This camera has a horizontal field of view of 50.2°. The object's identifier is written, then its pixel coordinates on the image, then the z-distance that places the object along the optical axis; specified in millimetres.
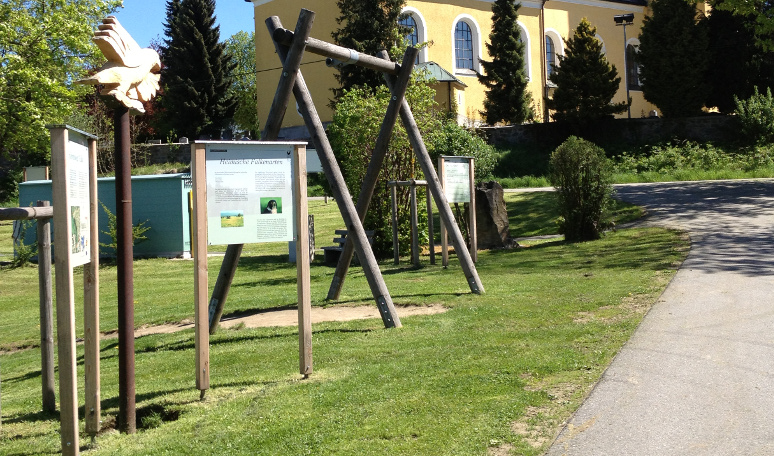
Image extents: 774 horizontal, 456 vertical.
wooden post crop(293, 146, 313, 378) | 6293
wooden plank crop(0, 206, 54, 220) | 5305
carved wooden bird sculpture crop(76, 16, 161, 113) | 5074
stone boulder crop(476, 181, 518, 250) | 17016
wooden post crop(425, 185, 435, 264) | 14828
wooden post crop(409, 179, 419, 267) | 14539
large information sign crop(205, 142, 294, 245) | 6132
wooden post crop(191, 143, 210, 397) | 5750
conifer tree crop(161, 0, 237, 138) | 51344
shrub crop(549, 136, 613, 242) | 15867
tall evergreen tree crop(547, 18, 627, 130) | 37656
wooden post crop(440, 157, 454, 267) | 12604
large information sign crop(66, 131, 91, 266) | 4516
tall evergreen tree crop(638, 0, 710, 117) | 38656
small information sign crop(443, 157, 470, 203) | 12730
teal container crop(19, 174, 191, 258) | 21562
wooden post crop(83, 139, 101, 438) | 5086
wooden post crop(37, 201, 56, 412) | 6027
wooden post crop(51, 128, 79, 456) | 4395
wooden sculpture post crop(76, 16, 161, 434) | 5102
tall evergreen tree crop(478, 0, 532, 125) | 41031
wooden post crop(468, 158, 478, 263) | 13133
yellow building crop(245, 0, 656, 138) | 43156
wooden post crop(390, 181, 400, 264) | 15043
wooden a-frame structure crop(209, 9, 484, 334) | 8281
